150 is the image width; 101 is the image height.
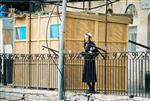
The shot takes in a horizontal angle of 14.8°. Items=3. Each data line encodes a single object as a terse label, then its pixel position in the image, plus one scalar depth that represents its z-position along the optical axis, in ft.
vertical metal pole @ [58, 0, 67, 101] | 54.44
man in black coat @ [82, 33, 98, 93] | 55.62
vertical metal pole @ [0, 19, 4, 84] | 70.40
